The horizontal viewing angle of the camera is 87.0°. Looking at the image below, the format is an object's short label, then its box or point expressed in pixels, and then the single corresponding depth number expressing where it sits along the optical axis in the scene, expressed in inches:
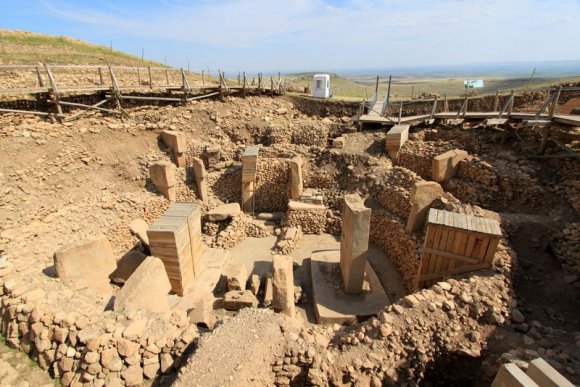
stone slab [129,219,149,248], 363.6
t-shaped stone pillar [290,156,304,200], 467.2
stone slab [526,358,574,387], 139.3
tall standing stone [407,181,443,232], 346.6
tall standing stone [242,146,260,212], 464.8
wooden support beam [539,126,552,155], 402.8
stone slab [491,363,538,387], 146.3
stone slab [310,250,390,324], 297.0
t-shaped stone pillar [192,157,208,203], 461.4
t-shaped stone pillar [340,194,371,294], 300.4
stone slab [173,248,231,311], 301.5
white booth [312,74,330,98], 827.4
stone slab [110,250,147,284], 322.7
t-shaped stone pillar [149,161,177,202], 428.8
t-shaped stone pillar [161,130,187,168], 482.6
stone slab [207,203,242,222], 441.4
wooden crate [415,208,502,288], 248.8
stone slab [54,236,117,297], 247.0
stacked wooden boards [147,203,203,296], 289.3
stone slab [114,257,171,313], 225.9
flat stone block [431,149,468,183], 410.0
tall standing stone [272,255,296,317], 269.6
